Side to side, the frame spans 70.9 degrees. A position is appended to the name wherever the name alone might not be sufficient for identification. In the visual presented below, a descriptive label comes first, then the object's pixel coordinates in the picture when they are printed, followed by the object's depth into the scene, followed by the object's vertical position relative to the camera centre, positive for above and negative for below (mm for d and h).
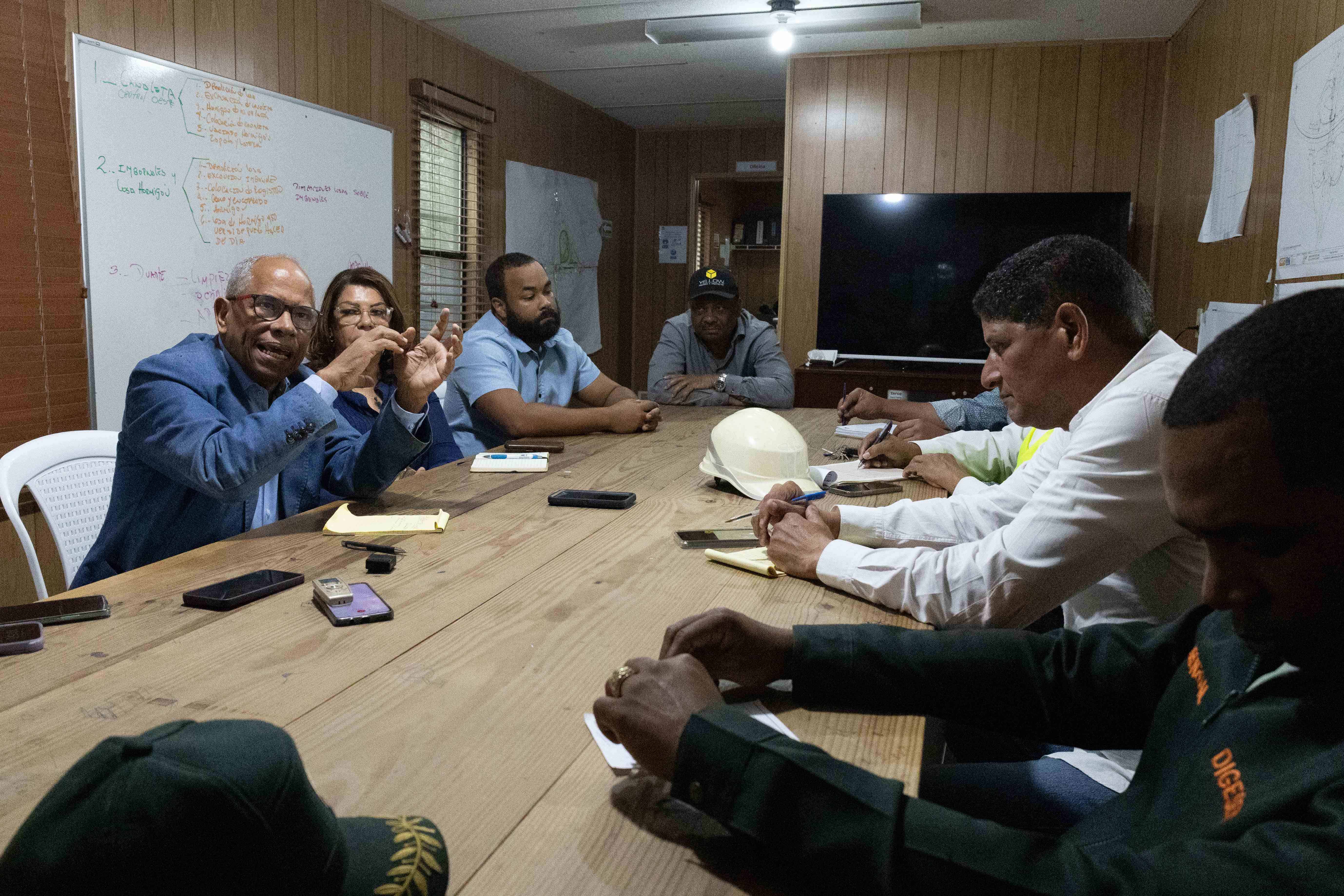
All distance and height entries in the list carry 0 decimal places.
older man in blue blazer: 1649 -238
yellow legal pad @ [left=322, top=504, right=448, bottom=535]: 1675 -403
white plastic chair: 1942 -407
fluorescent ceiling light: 4258 +1307
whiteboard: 3021 +361
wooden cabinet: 4699 -367
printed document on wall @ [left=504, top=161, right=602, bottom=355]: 5574 +431
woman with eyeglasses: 2709 -86
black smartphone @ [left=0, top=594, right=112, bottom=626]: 1168 -399
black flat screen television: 4828 +284
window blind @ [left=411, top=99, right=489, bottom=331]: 4734 +437
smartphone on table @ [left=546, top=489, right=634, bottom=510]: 1913 -398
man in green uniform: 569 -306
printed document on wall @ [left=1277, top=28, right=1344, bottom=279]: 2361 +390
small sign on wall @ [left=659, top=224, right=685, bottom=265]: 7113 +445
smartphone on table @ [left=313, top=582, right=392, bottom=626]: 1190 -400
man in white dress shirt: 1244 -283
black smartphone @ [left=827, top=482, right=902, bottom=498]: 2104 -405
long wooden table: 749 -410
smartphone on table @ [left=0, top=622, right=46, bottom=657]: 1071 -397
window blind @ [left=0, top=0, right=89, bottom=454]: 2705 +158
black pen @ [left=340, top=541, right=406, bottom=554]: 1549 -409
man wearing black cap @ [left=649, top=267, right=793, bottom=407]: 4410 -192
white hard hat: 2061 -322
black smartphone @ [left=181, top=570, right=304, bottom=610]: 1243 -399
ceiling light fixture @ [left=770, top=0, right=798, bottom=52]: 4148 +1295
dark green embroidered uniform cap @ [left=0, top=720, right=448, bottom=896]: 456 -262
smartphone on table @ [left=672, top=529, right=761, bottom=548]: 1616 -402
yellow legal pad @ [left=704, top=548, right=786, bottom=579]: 1444 -395
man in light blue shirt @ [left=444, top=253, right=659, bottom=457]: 2963 -275
